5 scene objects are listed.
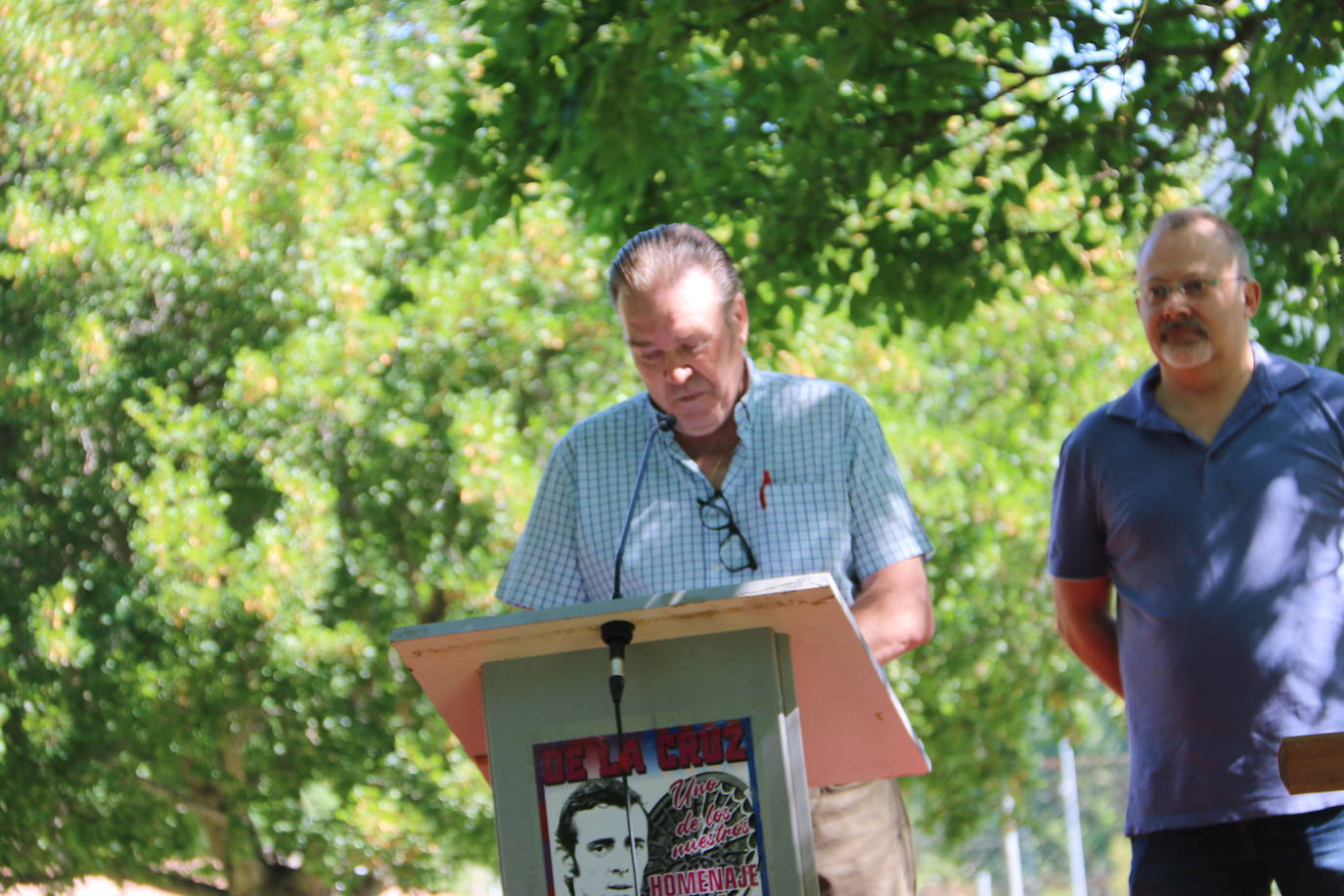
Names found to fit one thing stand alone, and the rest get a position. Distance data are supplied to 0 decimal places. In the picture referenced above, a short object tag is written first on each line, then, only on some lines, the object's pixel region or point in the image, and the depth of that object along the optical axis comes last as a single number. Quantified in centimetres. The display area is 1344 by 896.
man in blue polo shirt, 586
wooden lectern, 428
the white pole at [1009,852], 2644
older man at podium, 584
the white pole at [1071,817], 3894
